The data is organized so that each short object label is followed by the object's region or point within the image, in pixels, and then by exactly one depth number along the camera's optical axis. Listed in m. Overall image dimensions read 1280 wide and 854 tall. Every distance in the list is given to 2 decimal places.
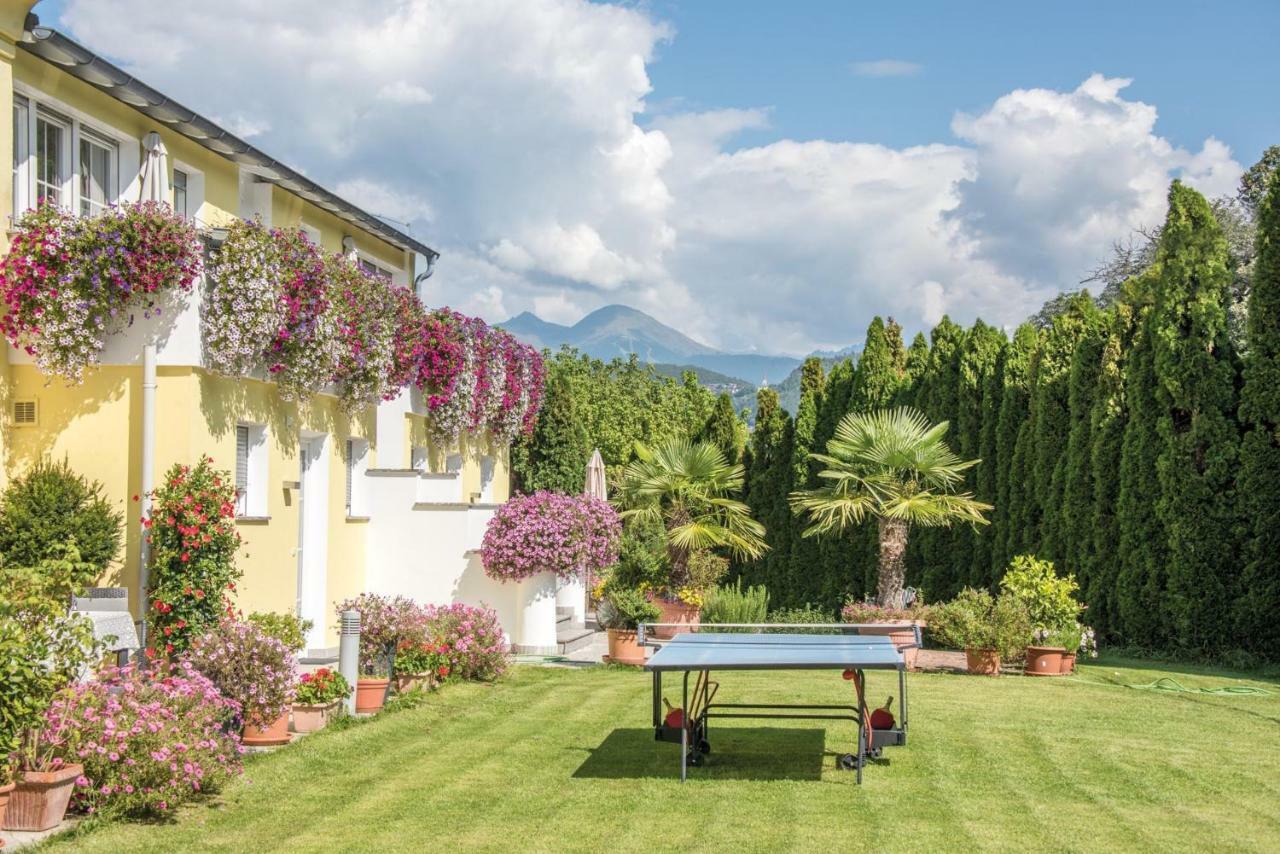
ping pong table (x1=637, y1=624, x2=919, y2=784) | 8.64
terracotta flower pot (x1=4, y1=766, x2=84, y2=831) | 7.44
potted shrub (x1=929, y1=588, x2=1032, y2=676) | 16.09
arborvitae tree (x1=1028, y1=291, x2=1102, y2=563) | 20.45
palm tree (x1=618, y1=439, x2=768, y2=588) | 23.30
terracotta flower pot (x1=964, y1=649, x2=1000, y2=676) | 16.05
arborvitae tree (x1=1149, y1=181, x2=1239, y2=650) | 17.11
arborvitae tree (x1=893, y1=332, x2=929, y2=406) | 24.50
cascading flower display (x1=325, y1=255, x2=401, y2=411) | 14.95
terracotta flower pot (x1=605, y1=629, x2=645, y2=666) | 17.25
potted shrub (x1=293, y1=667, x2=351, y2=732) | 11.31
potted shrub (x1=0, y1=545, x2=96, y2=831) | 7.43
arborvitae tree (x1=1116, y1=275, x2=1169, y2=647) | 18.14
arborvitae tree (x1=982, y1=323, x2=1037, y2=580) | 21.53
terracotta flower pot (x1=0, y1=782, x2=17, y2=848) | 7.39
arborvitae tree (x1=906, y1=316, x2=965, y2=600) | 22.97
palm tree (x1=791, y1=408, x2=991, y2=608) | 19.70
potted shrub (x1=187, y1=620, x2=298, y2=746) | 10.33
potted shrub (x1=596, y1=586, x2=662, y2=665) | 17.28
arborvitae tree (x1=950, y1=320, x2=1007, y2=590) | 22.21
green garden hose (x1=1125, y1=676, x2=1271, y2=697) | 14.22
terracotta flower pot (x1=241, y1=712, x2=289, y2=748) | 10.54
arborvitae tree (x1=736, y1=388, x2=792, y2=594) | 26.39
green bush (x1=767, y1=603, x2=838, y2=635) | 20.81
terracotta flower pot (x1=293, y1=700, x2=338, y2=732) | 11.29
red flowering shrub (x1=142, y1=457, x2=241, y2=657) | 11.77
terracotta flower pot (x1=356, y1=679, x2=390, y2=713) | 12.41
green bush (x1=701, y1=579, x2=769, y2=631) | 19.42
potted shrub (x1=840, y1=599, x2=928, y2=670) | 16.42
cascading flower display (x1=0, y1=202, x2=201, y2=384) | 11.54
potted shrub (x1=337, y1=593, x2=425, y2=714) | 13.60
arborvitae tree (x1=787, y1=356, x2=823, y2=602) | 25.62
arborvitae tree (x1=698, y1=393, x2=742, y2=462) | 28.72
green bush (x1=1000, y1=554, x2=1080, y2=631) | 16.52
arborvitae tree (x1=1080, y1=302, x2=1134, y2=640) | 19.14
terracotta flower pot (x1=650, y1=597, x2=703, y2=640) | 18.95
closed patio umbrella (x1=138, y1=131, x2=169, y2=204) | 13.10
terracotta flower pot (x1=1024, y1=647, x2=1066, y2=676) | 15.91
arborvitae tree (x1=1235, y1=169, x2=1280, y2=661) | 16.47
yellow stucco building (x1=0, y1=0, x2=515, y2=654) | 12.30
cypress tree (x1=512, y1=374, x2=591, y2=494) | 27.73
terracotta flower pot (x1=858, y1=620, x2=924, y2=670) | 16.36
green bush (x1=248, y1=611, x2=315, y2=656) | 11.33
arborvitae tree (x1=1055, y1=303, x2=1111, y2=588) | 19.70
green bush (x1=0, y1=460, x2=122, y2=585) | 11.34
